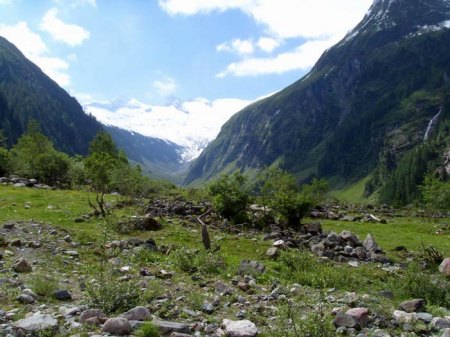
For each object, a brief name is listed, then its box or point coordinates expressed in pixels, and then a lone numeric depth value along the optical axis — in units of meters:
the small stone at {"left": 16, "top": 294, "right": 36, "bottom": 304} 12.85
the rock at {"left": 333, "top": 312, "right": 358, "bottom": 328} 12.52
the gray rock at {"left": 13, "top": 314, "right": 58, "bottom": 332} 10.56
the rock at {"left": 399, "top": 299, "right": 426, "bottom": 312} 14.73
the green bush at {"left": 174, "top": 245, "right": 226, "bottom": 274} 19.62
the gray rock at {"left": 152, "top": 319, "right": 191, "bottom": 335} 11.18
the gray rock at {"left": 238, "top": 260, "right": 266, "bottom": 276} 19.55
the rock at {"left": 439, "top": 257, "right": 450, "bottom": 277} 21.62
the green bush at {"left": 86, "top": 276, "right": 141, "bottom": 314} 12.72
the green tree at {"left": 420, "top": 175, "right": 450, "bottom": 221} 66.94
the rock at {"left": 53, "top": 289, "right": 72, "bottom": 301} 13.66
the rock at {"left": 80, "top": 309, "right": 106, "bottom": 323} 11.60
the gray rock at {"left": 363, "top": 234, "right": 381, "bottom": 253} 29.30
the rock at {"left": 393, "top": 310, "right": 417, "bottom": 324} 13.19
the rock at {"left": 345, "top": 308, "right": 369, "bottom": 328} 12.83
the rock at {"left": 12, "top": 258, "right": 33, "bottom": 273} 16.27
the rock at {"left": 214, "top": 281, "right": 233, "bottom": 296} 15.88
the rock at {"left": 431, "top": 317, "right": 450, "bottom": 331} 12.67
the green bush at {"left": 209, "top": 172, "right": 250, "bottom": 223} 42.47
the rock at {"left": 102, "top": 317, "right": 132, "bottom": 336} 10.77
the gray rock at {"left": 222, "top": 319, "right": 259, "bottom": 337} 11.32
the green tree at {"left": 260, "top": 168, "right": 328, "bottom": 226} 42.22
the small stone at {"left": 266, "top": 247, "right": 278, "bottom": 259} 25.39
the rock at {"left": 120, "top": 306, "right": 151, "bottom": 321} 11.88
